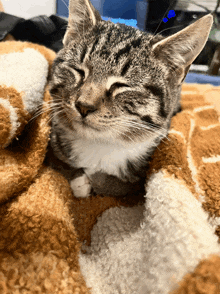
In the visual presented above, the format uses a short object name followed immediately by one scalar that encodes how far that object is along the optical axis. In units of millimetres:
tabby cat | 156
